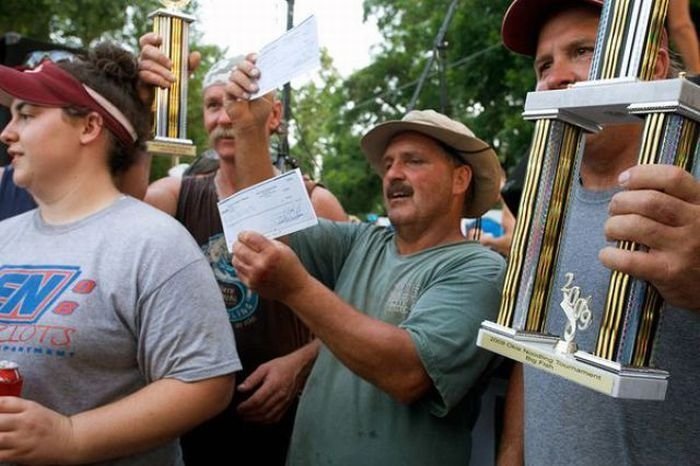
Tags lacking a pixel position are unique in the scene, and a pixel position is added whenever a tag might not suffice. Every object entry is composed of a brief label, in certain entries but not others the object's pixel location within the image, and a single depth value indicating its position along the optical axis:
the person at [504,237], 4.54
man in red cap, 1.06
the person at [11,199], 2.83
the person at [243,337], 2.67
